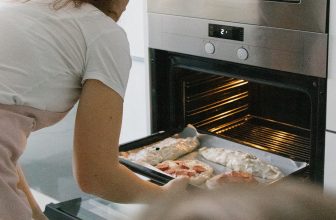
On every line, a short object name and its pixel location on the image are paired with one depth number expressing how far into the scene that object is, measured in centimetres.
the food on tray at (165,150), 243
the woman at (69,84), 160
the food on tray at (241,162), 231
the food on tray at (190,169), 231
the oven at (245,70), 214
